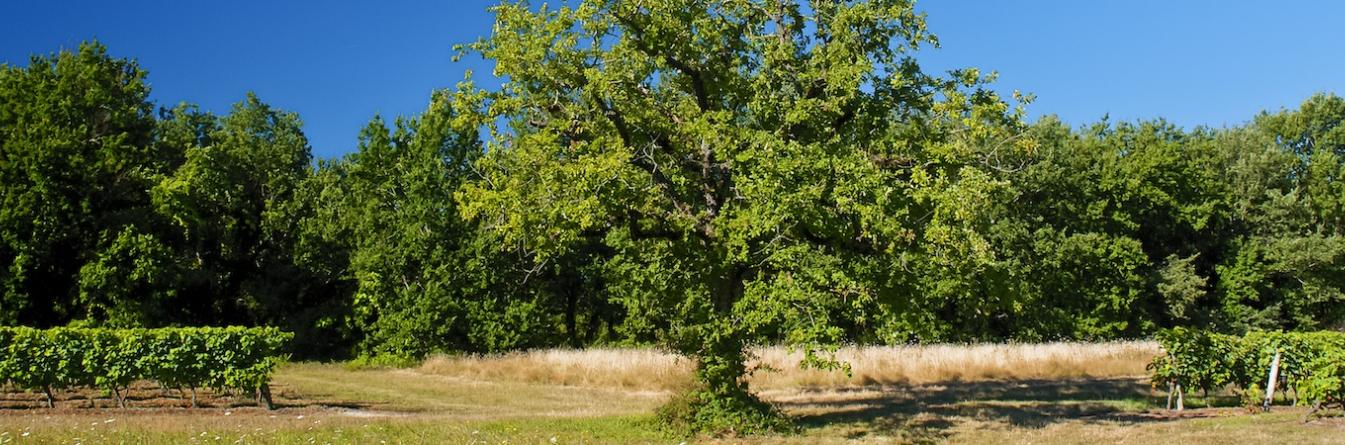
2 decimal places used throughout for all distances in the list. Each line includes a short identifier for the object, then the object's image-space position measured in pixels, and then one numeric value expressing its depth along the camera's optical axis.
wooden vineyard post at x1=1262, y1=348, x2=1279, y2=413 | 22.37
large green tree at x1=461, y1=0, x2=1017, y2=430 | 16.39
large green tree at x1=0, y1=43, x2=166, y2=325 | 37.47
